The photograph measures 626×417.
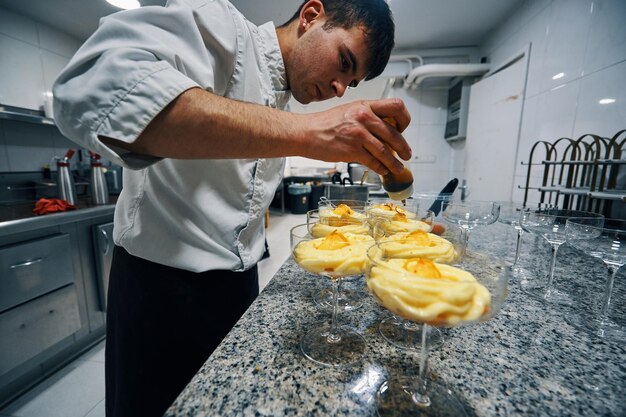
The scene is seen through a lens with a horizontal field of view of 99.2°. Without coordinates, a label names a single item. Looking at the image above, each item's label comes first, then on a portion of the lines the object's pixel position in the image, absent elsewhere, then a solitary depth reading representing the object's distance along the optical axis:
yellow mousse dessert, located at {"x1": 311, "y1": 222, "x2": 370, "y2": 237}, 0.64
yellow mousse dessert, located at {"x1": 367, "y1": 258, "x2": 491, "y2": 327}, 0.33
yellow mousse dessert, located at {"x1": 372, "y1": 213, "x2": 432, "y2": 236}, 0.72
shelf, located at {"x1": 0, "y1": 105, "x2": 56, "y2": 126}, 1.75
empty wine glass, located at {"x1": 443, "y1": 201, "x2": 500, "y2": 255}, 1.03
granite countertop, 0.37
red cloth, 1.48
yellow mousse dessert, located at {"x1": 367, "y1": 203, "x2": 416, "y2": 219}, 0.86
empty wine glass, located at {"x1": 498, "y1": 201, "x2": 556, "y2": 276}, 0.87
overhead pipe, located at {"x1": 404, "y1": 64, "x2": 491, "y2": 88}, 3.36
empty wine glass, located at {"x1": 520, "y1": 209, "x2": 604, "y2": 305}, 0.70
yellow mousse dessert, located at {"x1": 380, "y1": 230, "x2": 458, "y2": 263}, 0.51
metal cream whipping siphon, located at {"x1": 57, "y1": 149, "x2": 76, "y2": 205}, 1.71
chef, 0.44
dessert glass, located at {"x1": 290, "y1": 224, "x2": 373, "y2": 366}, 0.46
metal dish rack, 1.22
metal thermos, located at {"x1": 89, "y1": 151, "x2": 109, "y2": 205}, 1.84
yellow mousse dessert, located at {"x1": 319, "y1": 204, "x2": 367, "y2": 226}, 0.70
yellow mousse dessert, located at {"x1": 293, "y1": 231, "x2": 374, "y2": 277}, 0.49
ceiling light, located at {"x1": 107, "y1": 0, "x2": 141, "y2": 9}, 1.93
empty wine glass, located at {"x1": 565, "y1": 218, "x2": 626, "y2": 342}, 0.57
